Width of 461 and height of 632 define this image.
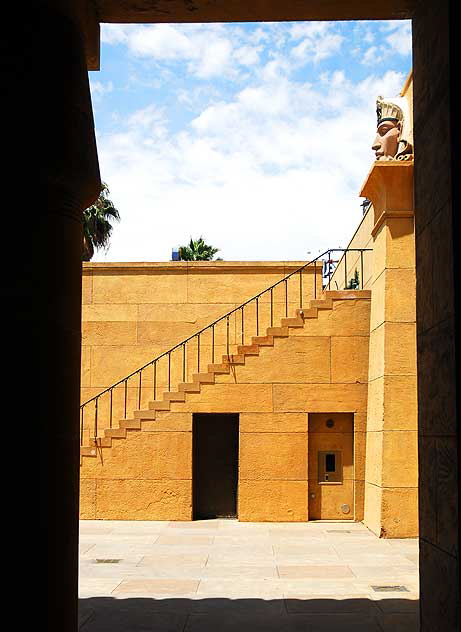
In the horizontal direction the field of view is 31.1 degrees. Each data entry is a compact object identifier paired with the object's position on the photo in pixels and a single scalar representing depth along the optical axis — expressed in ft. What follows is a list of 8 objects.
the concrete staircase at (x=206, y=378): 55.06
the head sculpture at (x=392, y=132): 49.08
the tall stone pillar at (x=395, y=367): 47.34
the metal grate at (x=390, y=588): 33.17
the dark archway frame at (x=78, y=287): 17.80
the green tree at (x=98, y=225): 107.14
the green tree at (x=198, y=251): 134.72
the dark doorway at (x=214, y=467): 57.06
